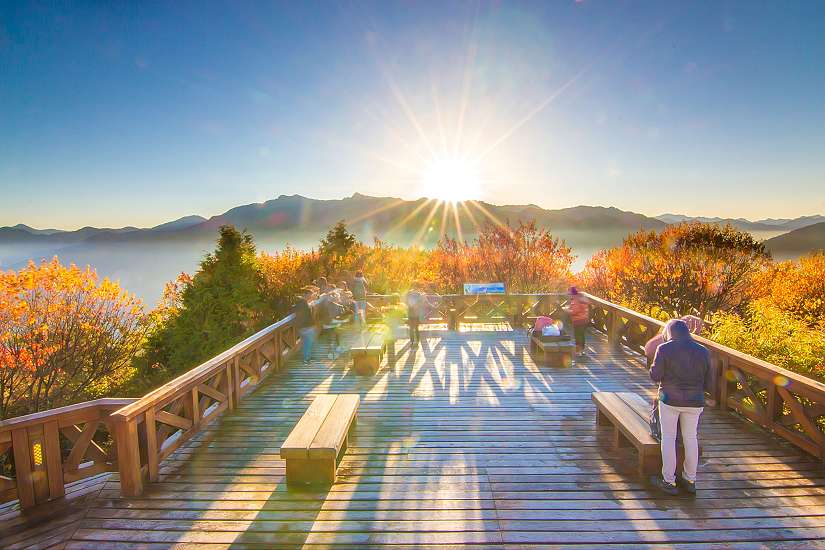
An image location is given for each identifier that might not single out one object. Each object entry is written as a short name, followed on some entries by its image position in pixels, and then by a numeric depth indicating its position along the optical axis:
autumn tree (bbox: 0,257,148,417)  12.76
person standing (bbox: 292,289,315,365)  8.67
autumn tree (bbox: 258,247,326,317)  17.52
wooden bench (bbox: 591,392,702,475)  4.20
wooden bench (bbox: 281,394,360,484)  4.11
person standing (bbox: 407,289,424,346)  9.41
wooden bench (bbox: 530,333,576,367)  8.05
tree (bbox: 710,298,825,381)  7.93
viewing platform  3.54
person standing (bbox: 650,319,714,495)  3.78
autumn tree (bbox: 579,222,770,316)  18.78
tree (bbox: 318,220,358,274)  21.27
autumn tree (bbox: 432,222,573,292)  20.52
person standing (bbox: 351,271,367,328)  11.62
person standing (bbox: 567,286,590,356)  8.48
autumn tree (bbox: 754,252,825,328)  17.53
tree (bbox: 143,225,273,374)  14.25
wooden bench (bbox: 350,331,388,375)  7.77
